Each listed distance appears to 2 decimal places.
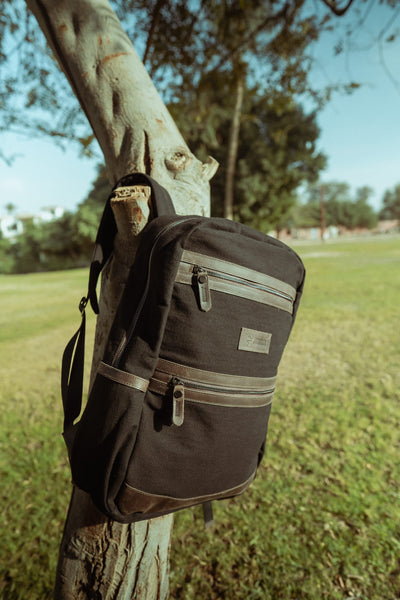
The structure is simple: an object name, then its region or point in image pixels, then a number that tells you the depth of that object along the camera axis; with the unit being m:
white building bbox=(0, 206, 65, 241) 69.69
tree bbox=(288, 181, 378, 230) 68.88
